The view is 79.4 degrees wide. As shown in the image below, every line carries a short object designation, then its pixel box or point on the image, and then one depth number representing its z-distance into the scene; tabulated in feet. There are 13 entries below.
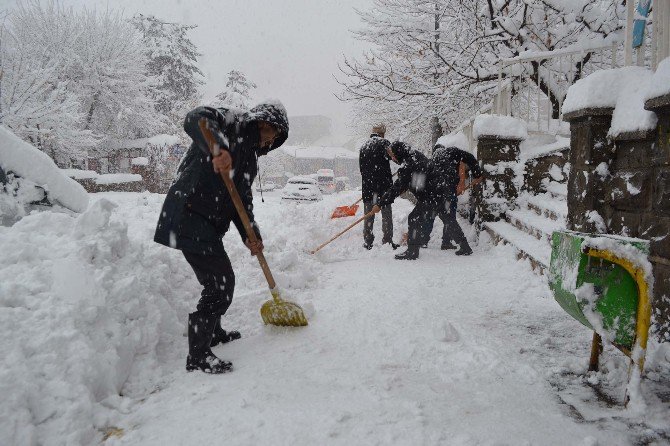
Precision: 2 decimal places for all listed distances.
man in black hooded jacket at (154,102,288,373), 8.55
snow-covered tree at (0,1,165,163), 62.64
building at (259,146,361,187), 195.42
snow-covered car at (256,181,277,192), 124.16
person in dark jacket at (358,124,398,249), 21.84
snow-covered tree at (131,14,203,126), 98.89
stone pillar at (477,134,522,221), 20.56
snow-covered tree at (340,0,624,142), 25.36
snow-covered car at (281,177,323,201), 53.83
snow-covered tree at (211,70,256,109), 107.45
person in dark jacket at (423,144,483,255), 19.74
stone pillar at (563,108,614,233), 10.44
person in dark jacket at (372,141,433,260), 19.47
